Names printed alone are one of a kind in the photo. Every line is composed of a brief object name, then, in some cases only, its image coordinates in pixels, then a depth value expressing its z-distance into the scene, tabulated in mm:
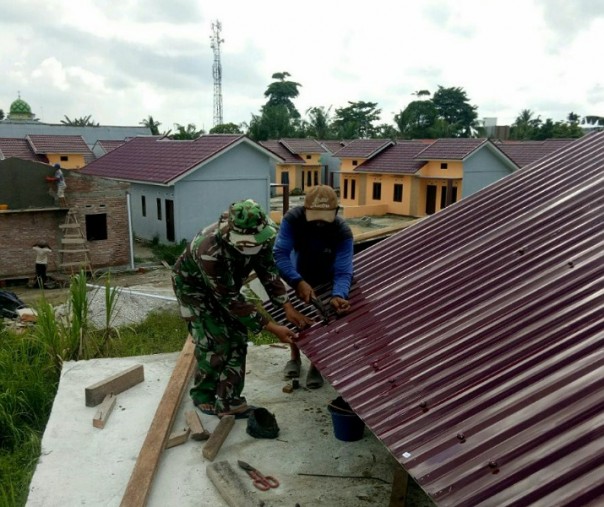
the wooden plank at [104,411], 4625
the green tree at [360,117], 59688
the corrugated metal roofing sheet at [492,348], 2152
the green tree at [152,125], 48750
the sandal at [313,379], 5398
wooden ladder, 17141
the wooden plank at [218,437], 4113
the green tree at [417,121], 53531
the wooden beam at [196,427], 4398
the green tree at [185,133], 38116
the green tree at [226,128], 49312
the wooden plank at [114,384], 4934
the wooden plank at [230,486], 3550
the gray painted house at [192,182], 21250
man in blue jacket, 4374
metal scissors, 3773
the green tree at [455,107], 63031
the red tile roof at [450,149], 28000
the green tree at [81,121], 53434
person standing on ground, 16422
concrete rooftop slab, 3723
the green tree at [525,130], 51750
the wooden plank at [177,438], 4289
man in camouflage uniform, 3912
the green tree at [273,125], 49844
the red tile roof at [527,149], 30973
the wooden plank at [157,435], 3607
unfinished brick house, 16438
